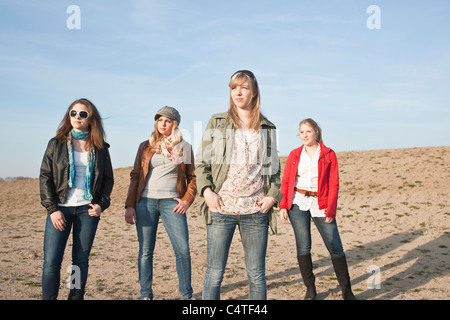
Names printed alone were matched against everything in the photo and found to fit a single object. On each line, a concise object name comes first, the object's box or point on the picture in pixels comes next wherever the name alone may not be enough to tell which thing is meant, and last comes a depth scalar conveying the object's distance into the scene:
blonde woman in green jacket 3.41
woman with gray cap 4.93
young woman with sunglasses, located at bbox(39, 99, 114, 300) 4.12
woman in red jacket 5.37
